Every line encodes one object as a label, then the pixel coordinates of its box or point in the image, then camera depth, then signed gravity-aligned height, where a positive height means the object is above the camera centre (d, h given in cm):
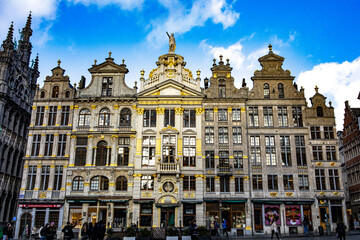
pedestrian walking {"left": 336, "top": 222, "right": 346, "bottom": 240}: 2597 -91
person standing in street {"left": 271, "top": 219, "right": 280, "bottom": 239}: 2933 -83
